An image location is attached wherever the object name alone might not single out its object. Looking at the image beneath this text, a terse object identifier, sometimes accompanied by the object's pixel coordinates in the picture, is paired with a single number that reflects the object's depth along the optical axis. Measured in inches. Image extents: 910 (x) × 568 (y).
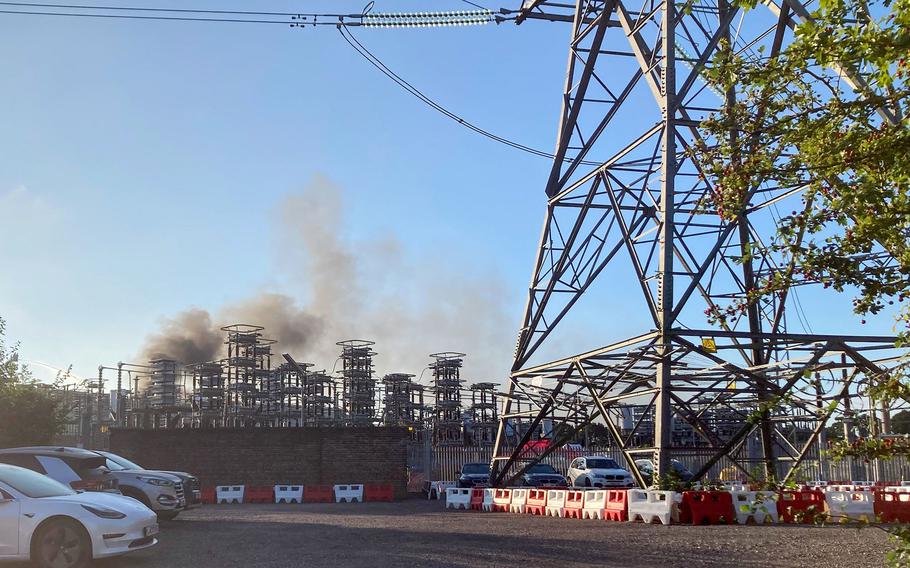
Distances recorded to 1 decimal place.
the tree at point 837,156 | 233.8
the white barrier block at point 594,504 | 797.9
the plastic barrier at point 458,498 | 1067.4
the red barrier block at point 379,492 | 1318.9
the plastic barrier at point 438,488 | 1382.9
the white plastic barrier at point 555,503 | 851.4
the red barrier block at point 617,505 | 767.1
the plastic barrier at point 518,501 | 936.9
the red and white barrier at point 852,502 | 749.8
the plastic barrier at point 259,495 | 1299.2
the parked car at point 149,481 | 802.8
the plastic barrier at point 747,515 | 720.3
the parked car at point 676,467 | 1255.2
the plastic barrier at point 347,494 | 1296.8
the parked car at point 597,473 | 1259.8
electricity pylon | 730.2
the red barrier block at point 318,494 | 1295.5
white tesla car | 443.2
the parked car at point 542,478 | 1305.2
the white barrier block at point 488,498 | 1002.5
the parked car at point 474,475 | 1347.2
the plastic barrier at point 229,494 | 1293.1
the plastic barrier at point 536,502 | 900.0
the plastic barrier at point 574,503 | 823.1
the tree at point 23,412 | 1117.1
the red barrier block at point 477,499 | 1035.9
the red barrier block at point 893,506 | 684.1
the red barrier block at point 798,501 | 695.6
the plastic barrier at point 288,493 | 1289.4
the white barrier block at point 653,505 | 714.8
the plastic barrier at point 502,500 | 970.5
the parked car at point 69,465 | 723.4
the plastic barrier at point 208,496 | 1285.7
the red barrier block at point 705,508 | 713.0
